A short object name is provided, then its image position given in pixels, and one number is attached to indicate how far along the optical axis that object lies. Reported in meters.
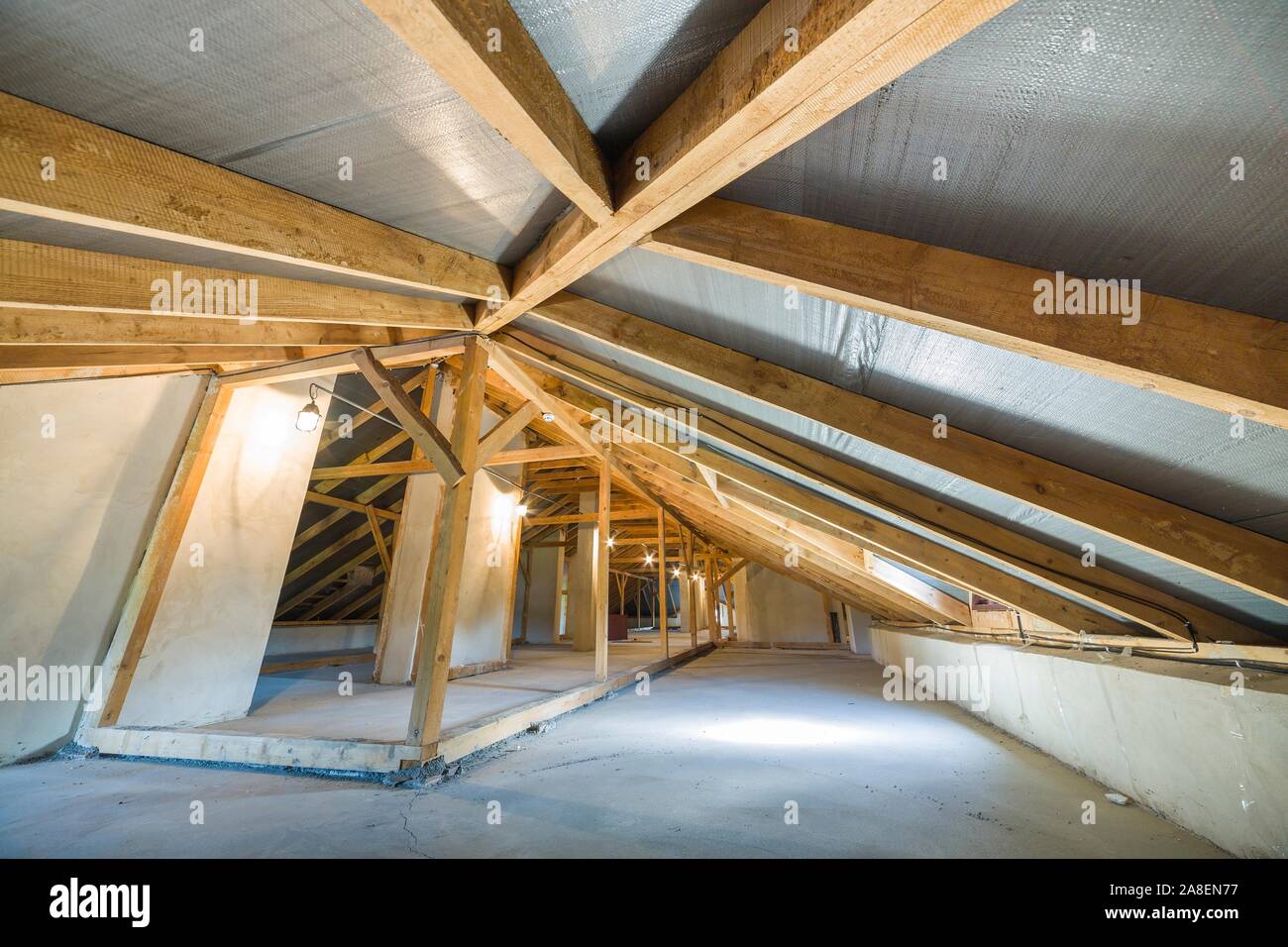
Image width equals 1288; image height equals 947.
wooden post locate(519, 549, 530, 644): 11.10
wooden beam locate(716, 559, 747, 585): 11.82
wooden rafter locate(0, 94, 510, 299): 1.18
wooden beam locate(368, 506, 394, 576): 7.51
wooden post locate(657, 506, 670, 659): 7.23
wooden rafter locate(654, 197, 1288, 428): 1.01
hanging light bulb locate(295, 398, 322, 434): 3.61
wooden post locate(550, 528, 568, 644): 11.31
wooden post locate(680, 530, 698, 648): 9.88
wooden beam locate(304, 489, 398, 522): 6.51
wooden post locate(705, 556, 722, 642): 12.10
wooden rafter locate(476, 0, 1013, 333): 0.77
